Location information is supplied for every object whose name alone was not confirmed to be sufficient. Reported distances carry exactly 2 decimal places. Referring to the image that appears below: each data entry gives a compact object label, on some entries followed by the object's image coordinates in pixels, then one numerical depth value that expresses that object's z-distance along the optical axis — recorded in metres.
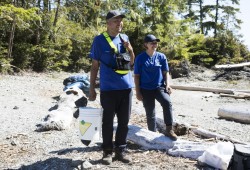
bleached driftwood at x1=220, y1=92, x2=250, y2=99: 14.87
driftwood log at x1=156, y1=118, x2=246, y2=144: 6.65
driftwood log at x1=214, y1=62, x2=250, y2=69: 22.94
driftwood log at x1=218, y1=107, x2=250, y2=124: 9.38
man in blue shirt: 4.78
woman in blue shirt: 5.98
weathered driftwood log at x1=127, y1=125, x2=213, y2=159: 5.30
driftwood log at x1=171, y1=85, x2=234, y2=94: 16.42
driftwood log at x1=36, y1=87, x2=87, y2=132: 7.11
